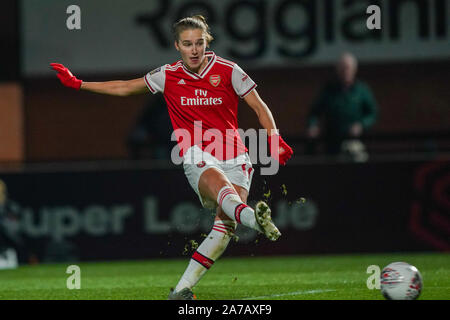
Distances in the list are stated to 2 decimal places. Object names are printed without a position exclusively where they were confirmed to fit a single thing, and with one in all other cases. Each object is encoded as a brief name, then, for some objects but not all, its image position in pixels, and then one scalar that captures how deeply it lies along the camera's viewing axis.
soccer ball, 13.06
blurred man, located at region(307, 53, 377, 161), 24.37
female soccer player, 13.80
